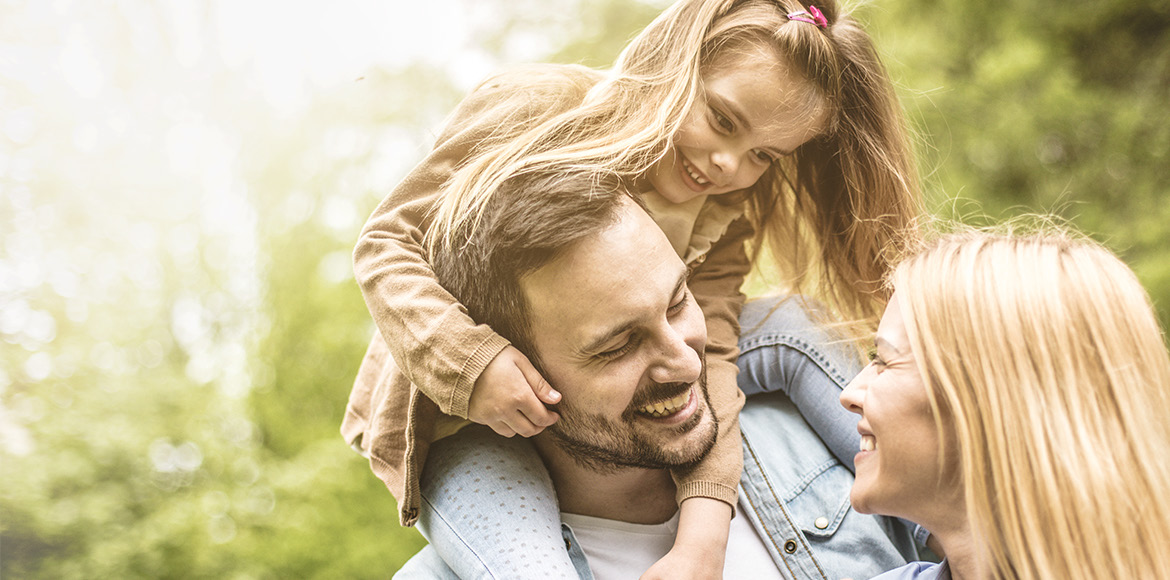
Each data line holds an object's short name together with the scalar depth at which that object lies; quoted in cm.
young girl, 122
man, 118
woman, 97
